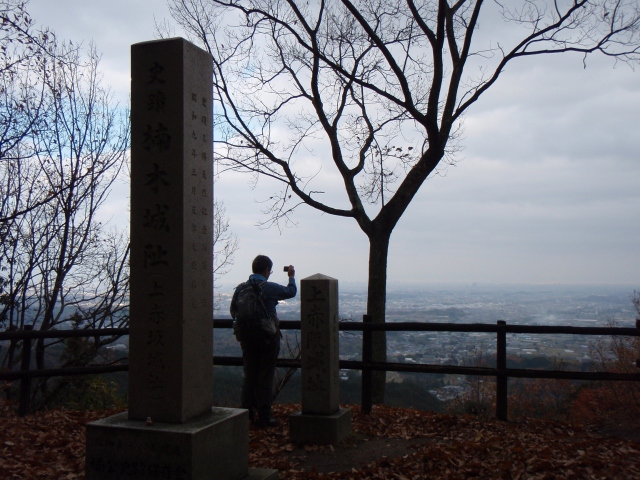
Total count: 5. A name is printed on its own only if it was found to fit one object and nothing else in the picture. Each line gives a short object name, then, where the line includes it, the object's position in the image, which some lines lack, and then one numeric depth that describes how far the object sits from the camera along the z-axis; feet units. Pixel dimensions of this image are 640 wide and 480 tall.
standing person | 21.29
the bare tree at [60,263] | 33.22
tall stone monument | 12.55
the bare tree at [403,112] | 32.07
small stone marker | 20.92
